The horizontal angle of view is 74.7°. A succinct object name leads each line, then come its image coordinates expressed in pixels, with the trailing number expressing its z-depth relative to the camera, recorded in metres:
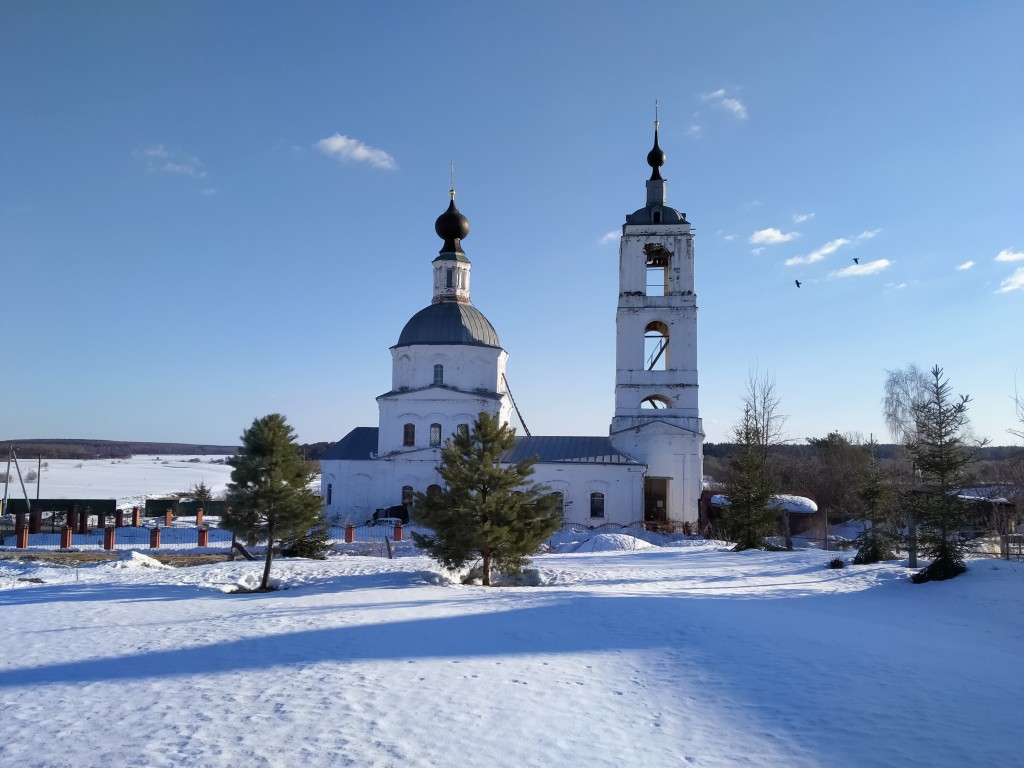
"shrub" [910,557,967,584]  14.55
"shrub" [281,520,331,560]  19.19
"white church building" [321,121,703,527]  30.59
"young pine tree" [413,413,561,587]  15.05
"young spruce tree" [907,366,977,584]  14.75
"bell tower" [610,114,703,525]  30.66
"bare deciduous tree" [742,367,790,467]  33.10
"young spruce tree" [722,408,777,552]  22.30
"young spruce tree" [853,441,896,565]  18.41
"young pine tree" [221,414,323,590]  15.38
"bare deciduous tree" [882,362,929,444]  47.50
